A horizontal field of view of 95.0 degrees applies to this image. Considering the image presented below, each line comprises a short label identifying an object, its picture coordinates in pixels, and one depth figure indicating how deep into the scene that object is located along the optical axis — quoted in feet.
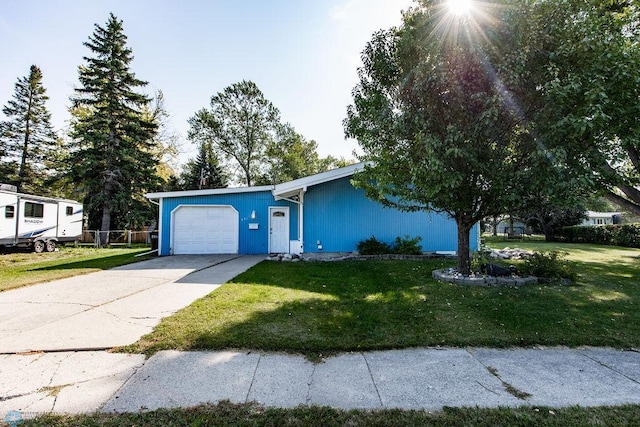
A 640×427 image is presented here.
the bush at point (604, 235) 54.24
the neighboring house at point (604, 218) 113.46
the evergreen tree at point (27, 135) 73.87
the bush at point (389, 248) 34.48
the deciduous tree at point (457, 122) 17.16
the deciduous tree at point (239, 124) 83.66
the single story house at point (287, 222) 36.47
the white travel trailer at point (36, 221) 39.50
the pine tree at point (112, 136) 58.90
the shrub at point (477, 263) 22.14
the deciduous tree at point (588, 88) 15.38
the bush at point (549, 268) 21.04
